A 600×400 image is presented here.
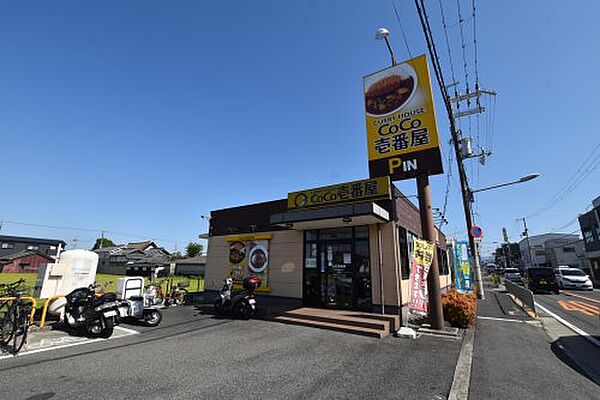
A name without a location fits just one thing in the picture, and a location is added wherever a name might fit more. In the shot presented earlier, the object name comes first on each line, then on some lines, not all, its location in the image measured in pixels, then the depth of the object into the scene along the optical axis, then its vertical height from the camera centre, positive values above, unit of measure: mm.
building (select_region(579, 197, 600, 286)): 30759 +3764
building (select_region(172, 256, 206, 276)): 37766 +1
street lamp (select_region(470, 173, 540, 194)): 11695 +3855
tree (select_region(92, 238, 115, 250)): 72425 +6215
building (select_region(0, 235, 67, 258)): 44228 +3401
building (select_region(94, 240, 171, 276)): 30022 +489
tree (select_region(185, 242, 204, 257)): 50969 +3141
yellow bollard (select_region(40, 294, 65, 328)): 6898 -1303
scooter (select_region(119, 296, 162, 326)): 7695 -1281
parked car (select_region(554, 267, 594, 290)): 20031 -766
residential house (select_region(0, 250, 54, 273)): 36375 +495
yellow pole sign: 8055 +4479
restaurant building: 8344 +729
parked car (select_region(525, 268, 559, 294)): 17719 -767
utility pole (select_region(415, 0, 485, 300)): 12750 +4394
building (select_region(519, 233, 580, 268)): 47750 +3685
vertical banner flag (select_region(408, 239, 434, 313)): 7375 -90
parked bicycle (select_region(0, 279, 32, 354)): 5383 -1180
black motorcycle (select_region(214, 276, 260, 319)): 8945 -1152
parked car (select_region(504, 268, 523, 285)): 26472 -711
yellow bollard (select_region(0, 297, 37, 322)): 5534 -689
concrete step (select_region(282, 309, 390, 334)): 7115 -1424
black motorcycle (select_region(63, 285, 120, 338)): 6527 -1164
